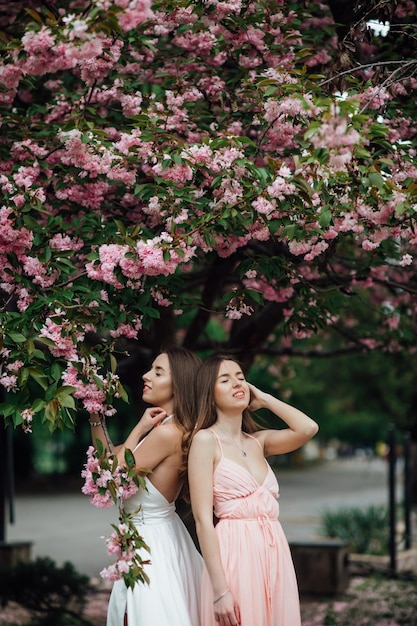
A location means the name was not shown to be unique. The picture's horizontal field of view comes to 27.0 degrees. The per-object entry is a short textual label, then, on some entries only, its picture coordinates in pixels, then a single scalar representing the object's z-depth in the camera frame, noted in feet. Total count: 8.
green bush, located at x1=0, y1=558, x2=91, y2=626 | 25.88
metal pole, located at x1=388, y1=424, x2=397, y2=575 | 33.30
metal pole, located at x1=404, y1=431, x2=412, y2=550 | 37.04
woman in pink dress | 12.47
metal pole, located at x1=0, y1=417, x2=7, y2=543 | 29.53
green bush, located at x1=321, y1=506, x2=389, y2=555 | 38.81
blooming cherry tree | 13.10
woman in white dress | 13.25
